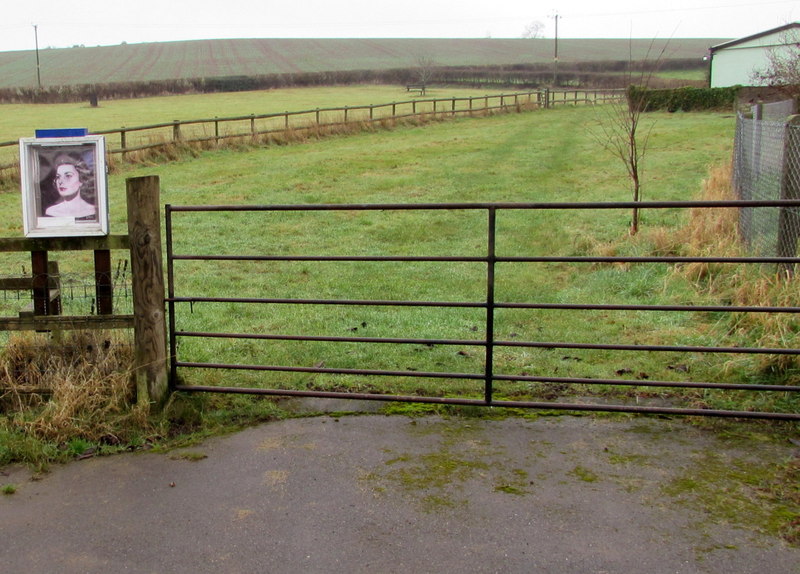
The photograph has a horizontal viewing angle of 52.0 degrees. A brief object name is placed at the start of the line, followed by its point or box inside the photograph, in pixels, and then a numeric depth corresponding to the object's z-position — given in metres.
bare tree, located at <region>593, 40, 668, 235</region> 11.93
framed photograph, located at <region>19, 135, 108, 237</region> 4.86
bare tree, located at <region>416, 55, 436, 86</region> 70.29
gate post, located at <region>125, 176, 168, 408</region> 4.77
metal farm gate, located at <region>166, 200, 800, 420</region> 4.89
